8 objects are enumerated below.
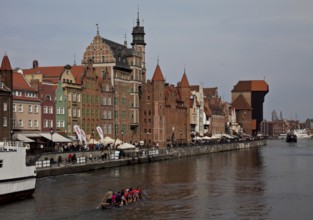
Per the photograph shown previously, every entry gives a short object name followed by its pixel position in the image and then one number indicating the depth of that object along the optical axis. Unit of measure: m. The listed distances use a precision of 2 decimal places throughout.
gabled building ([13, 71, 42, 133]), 93.00
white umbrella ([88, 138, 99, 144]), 109.32
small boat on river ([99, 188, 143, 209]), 50.25
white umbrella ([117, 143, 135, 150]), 103.94
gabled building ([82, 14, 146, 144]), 126.25
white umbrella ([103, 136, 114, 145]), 105.25
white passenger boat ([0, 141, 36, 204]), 51.58
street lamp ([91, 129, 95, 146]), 115.99
